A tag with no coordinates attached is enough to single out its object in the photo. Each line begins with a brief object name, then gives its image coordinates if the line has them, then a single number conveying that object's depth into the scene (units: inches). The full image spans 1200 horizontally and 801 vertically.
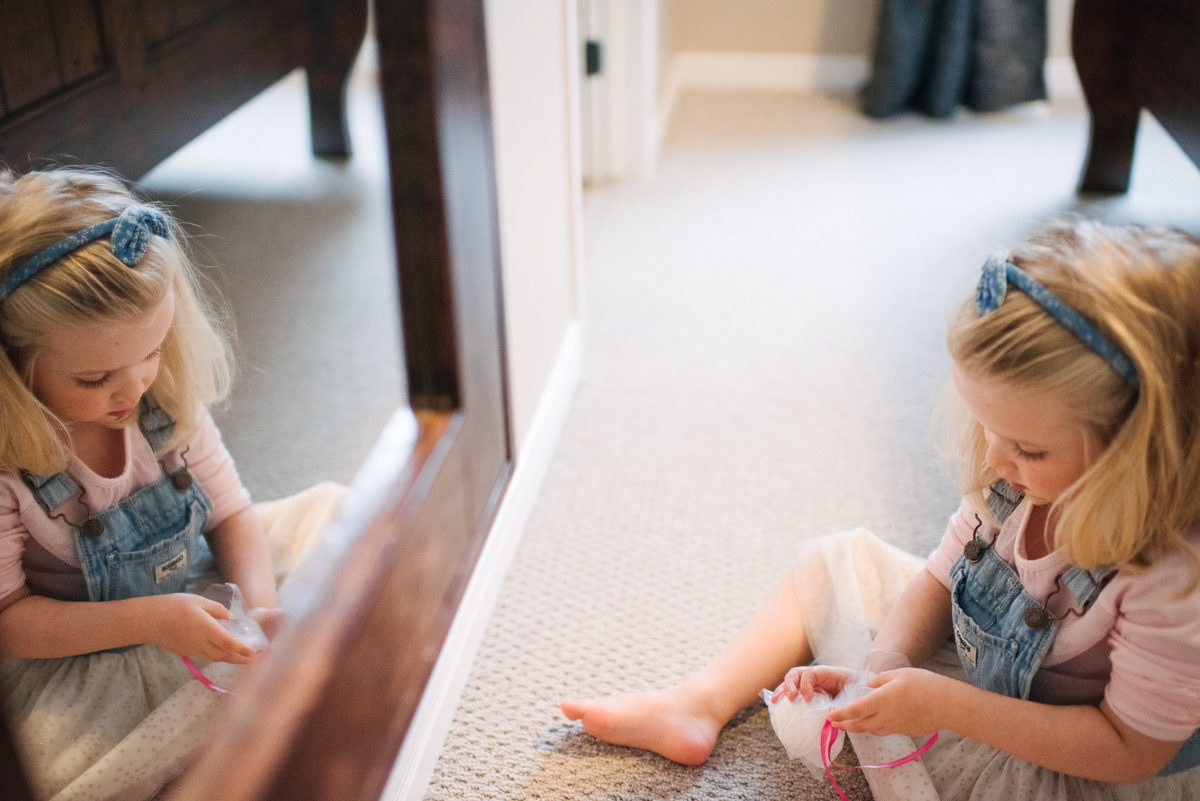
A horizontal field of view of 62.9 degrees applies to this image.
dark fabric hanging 112.3
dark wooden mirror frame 22.7
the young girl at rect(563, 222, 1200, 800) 26.5
